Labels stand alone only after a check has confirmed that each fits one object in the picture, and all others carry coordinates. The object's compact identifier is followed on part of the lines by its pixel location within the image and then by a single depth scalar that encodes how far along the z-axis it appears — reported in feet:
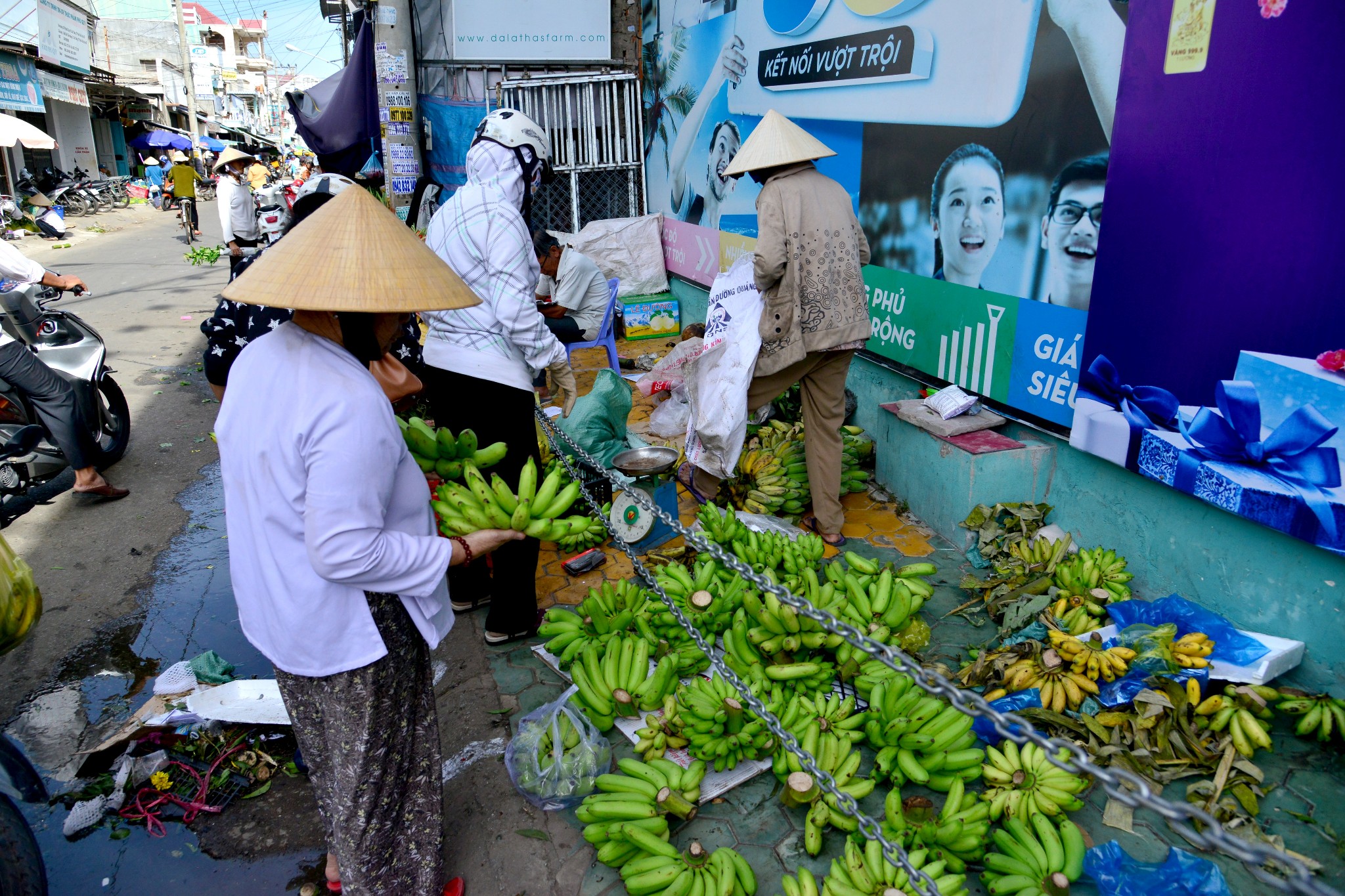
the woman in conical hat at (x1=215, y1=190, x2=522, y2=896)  6.25
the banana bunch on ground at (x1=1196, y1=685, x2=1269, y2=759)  9.57
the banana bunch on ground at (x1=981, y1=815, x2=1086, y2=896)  7.61
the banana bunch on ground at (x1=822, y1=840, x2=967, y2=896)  7.54
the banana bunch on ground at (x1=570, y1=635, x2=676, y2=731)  10.34
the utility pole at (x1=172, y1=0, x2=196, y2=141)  102.06
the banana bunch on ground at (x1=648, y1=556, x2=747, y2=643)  11.49
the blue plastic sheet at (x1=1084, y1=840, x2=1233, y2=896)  7.55
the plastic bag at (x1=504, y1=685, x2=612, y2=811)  9.66
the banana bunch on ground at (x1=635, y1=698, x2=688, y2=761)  9.88
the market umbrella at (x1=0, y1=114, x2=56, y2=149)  25.81
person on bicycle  59.41
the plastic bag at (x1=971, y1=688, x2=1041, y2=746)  10.13
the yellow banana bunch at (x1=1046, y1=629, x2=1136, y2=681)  10.39
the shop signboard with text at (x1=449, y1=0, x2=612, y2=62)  33.01
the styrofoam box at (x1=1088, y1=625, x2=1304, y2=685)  10.19
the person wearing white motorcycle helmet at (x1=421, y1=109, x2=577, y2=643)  11.35
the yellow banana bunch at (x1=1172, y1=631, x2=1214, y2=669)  10.36
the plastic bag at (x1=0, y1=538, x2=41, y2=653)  9.14
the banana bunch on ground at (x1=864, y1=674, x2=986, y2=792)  9.29
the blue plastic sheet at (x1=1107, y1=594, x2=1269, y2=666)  10.48
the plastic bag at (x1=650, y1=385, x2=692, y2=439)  21.65
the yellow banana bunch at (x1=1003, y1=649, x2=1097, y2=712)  10.34
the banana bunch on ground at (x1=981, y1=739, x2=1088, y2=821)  8.79
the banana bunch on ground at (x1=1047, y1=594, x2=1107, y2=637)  11.56
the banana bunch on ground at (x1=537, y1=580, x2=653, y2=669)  11.78
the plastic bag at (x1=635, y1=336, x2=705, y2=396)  20.90
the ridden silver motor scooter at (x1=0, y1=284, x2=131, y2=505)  17.89
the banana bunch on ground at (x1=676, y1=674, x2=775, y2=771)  9.59
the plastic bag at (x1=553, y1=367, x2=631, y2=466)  16.51
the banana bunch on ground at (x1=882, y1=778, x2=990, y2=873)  8.21
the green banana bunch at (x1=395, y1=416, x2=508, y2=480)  10.53
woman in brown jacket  14.58
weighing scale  14.88
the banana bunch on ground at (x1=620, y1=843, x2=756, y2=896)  7.89
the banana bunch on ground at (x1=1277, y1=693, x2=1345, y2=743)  9.69
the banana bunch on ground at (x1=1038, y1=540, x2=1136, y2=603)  12.50
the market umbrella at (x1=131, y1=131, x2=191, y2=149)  101.24
